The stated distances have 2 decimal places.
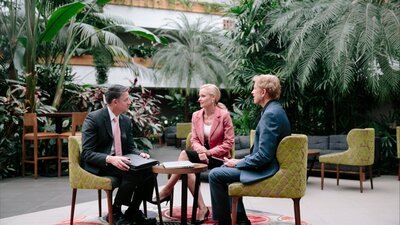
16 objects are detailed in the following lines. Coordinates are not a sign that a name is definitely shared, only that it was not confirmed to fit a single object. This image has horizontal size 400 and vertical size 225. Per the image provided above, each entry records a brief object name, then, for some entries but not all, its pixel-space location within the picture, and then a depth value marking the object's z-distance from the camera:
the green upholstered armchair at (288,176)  3.63
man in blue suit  3.63
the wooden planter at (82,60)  16.11
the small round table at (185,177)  3.87
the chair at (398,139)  7.61
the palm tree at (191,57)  16.36
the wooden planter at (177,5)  17.12
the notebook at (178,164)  3.90
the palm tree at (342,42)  6.84
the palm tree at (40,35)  8.00
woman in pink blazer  4.59
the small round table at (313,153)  7.00
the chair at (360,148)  6.61
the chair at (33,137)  7.71
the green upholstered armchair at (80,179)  3.94
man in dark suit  4.04
